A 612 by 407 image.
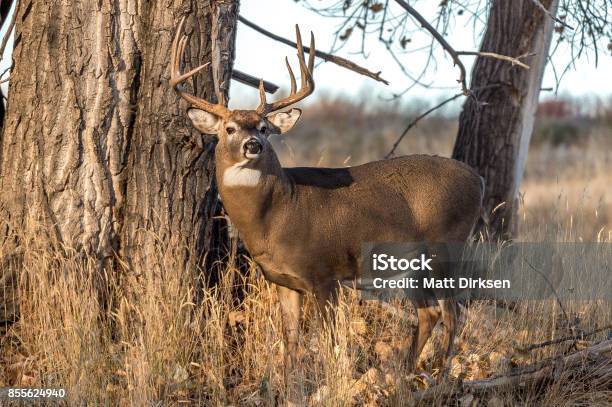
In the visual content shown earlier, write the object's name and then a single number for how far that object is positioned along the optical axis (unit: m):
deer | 12.43
